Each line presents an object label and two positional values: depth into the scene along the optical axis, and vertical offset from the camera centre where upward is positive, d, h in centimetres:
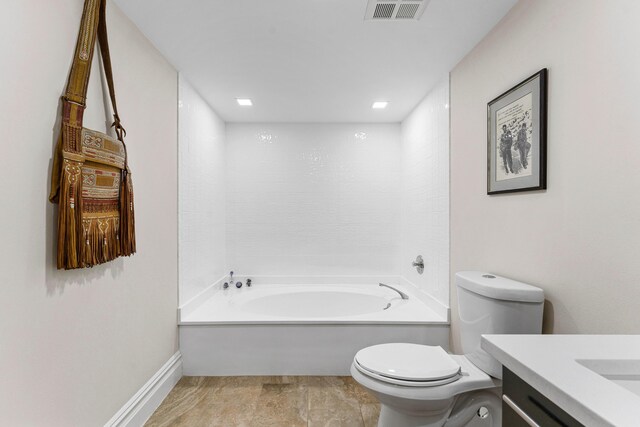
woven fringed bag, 127 +13
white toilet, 147 -71
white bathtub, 249 -94
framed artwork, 149 +35
